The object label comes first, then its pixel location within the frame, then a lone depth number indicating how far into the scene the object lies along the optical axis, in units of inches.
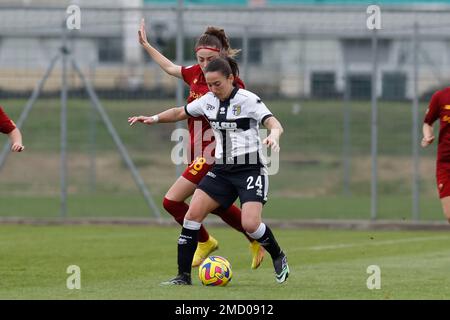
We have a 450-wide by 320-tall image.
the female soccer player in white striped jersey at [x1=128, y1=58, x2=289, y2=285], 412.2
